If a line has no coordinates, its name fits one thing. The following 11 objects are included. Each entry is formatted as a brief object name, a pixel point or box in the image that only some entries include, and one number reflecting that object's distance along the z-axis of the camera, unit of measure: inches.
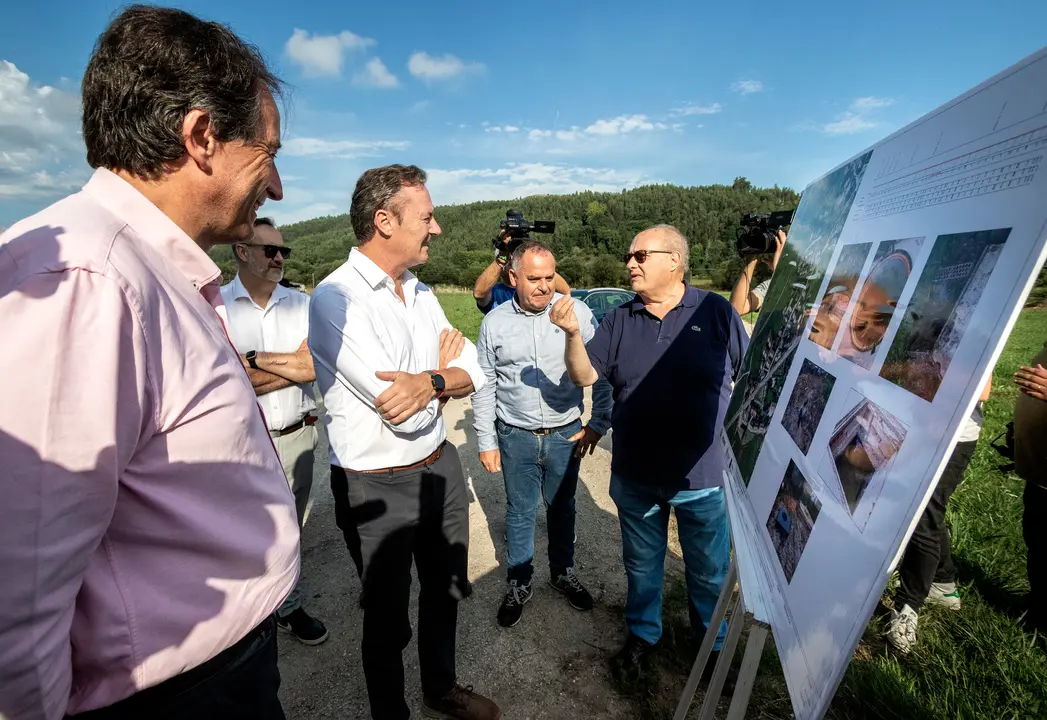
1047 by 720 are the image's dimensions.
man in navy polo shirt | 93.0
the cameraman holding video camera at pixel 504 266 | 168.9
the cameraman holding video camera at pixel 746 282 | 109.9
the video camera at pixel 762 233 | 105.6
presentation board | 27.0
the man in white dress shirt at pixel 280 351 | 107.7
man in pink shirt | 29.0
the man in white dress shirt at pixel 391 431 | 76.0
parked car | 362.6
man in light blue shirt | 121.3
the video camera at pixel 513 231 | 166.2
